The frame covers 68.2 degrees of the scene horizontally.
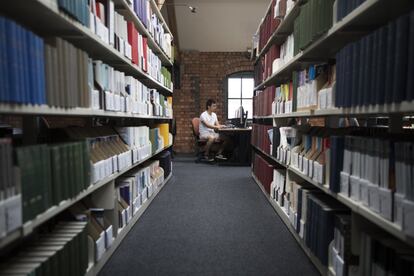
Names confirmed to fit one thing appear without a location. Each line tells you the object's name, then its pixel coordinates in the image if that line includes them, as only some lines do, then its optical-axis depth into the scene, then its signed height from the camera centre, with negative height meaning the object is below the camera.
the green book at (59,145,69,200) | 1.32 -0.23
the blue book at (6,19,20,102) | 0.97 +0.19
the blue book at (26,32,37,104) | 1.07 +0.20
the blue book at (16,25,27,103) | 1.02 +0.18
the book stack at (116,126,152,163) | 2.49 -0.18
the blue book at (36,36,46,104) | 1.13 +0.19
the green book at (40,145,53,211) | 1.18 -0.22
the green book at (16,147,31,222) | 1.03 -0.20
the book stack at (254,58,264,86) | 4.18 +0.70
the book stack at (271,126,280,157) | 3.03 -0.20
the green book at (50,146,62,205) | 1.24 -0.22
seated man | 6.09 -0.22
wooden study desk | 5.88 -0.53
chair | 6.27 -0.22
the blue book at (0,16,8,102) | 0.94 +0.18
